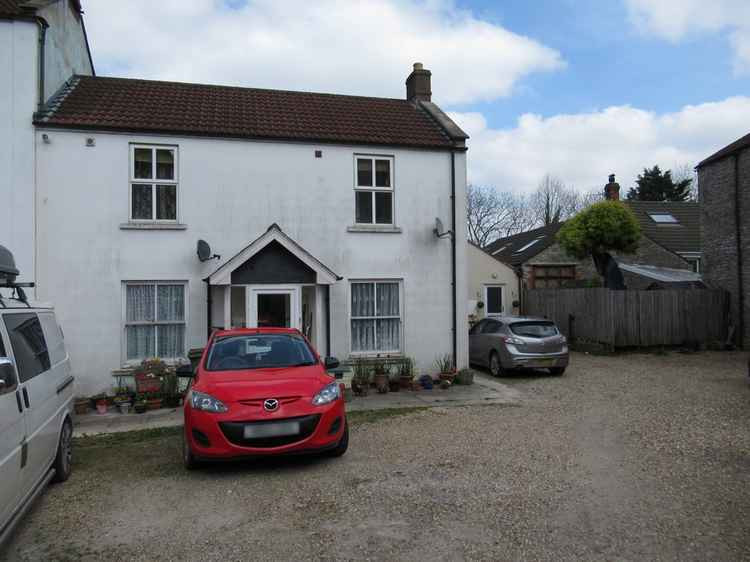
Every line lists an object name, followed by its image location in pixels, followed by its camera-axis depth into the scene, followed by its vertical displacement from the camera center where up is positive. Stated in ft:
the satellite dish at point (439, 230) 41.01 +4.54
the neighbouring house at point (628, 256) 85.56 +5.50
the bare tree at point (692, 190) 145.35 +26.19
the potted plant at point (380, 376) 37.58 -5.62
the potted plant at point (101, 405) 33.14 -6.40
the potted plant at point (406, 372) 38.83 -5.66
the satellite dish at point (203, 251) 36.60 +2.87
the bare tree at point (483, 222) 158.71 +19.81
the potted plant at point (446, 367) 40.06 -5.49
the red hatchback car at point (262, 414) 19.20 -4.17
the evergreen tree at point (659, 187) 139.23 +25.63
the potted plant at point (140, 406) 32.96 -6.45
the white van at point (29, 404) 13.10 -3.04
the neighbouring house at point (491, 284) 79.56 +0.99
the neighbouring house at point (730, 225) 59.36 +6.96
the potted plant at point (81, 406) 32.99 -6.44
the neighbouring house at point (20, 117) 34.35 +11.24
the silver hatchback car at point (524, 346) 43.83 -4.42
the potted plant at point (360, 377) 37.01 -5.69
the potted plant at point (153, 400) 33.65 -6.28
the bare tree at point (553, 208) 165.07 +24.21
